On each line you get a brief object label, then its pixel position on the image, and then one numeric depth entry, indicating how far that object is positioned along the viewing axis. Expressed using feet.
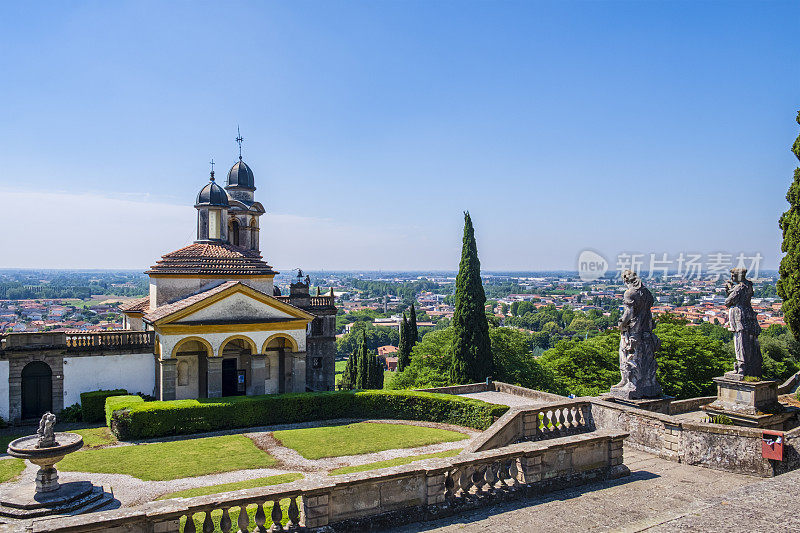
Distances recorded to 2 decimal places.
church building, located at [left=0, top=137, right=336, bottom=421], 83.46
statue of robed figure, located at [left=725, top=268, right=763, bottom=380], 59.36
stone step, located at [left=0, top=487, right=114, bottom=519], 41.27
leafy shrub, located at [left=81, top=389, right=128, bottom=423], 82.38
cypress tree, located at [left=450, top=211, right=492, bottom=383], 108.37
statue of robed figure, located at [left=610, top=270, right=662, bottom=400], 56.59
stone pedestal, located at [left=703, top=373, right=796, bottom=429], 55.57
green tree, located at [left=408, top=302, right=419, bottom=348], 161.58
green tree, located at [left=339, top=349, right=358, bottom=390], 172.23
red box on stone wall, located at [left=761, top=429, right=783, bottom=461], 38.17
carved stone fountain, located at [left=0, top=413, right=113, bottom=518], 41.88
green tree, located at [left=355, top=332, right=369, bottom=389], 157.48
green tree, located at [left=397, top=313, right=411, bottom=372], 155.84
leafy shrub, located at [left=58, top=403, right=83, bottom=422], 83.30
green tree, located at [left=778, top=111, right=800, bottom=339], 77.10
